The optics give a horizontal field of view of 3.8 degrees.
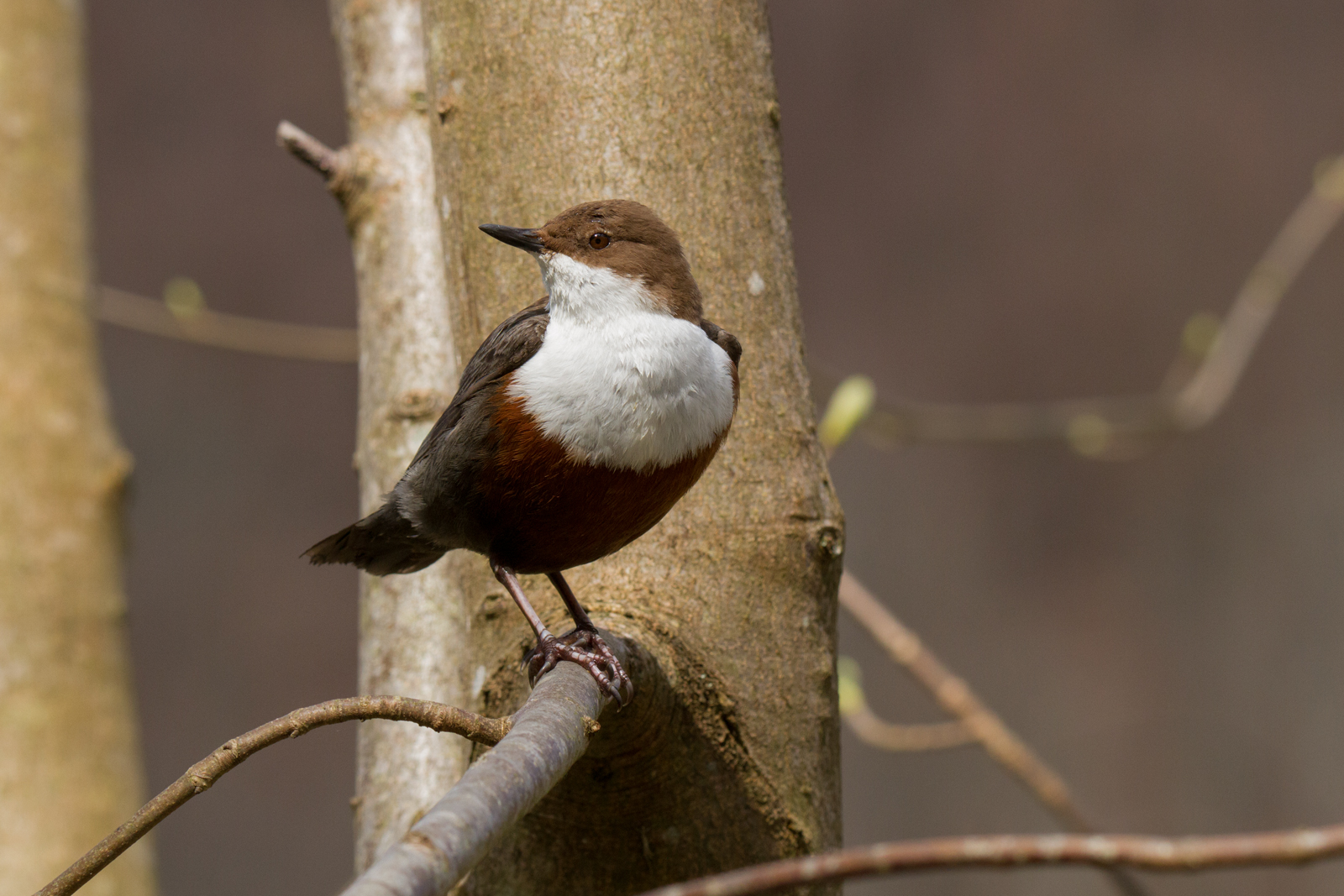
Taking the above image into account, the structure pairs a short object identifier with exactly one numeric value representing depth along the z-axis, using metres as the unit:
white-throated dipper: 6.51
